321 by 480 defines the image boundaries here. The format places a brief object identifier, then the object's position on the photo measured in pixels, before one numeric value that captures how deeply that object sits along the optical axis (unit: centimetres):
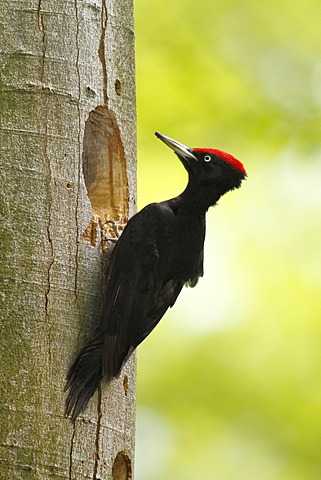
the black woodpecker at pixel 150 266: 923
